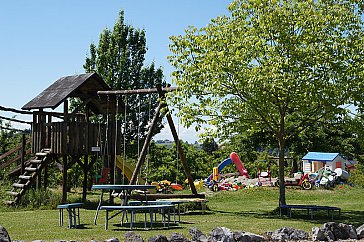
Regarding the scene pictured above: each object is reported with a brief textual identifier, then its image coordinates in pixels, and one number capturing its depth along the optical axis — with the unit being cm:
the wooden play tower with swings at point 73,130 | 1996
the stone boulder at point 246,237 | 1143
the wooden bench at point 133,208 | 1284
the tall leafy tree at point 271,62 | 1650
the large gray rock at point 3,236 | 982
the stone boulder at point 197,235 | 1130
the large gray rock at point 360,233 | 1275
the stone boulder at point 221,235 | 1124
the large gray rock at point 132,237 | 1079
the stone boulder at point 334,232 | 1222
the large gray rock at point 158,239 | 1073
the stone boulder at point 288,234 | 1206
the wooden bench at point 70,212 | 1327
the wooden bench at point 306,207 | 1625
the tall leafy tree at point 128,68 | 3219
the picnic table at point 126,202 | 1291
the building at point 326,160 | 3105
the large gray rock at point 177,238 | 1104
